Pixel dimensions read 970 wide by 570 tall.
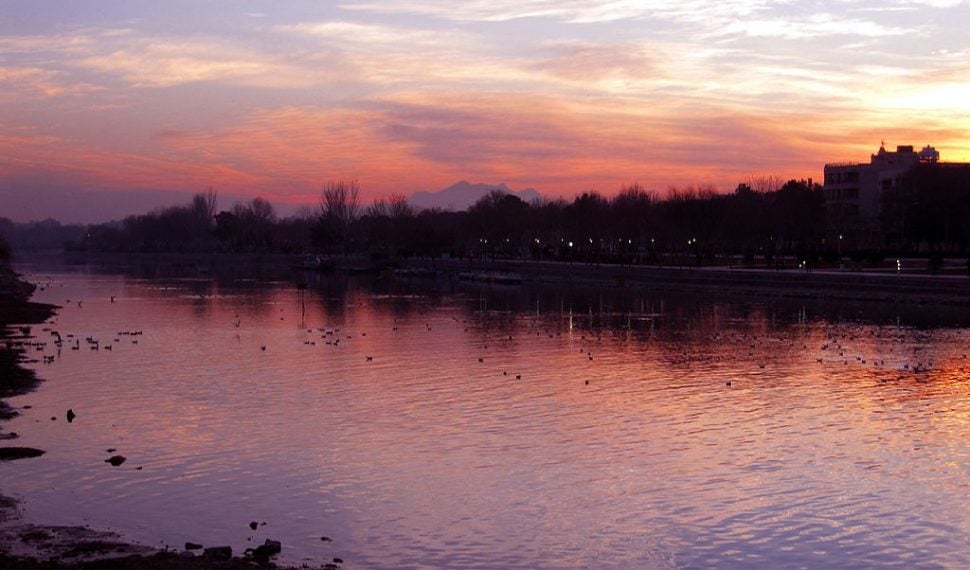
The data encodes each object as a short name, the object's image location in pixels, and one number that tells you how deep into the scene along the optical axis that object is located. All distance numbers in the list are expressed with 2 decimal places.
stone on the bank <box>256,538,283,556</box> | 15.80
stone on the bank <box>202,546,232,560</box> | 15.23
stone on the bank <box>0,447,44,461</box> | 22.11
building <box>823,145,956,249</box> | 117.19
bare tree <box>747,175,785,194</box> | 180.96
